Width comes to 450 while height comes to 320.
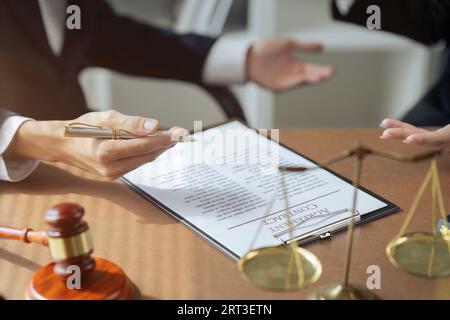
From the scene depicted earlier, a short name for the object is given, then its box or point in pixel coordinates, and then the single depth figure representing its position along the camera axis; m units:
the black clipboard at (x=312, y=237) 0.78
